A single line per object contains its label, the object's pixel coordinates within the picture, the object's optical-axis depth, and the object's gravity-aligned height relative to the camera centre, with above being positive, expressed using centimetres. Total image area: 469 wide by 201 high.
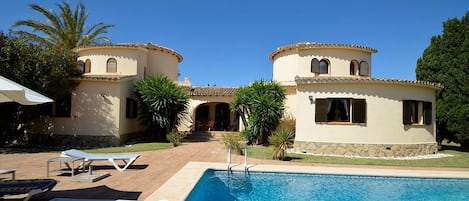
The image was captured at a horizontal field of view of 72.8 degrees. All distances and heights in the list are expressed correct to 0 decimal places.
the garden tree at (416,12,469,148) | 2147 +271
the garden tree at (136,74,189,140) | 2380 +50
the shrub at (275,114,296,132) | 2400 -78
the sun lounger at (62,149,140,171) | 1159 -182
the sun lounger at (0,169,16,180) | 845 -172
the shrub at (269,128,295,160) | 1641 -161
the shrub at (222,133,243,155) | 1829 -184
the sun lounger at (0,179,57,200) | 695 -177
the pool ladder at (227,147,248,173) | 1342 -241
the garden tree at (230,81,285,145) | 2233 +32
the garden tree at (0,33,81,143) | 1761 +216
